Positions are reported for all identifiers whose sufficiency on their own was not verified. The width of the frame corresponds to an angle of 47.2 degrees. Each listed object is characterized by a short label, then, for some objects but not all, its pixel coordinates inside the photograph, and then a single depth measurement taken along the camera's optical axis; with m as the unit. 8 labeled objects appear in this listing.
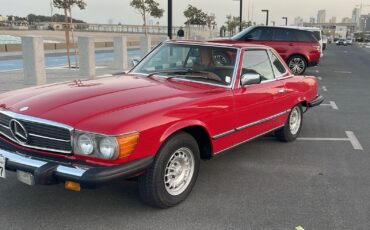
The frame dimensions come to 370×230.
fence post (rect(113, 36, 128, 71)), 16.02
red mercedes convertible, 3.33
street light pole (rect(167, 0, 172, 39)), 13.34
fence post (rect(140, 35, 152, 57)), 17.76
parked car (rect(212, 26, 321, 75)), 16.23
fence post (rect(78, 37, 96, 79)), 13.77
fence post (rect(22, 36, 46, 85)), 11.29
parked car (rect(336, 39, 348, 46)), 77.25
